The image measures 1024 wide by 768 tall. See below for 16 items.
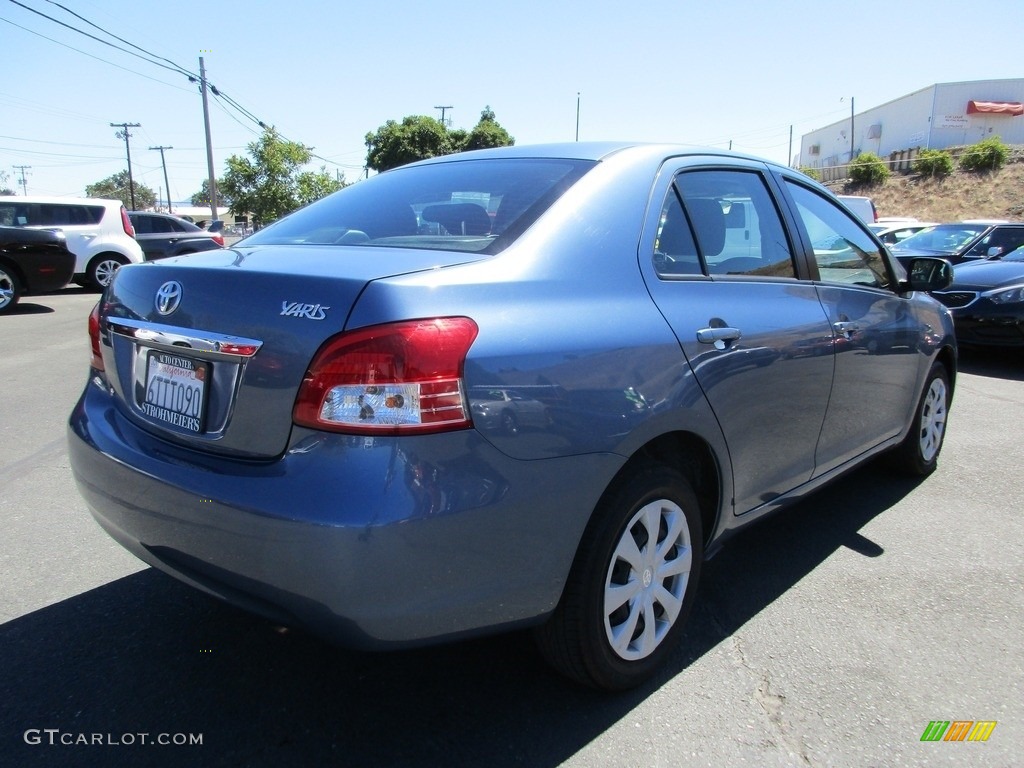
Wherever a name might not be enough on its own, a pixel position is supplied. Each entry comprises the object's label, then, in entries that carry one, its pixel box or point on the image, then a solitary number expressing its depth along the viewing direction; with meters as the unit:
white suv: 13.40
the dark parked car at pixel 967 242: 11.46
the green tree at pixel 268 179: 38.31
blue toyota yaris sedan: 1.79
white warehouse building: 61.25
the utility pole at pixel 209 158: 30.99
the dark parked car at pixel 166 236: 17.05
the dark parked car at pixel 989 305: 8.09
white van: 17.41
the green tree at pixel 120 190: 101.75
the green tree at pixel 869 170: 49.72
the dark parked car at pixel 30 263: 11.50
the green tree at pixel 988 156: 45.88
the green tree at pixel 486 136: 52.56
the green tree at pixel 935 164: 47.06
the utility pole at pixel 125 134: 70.56
